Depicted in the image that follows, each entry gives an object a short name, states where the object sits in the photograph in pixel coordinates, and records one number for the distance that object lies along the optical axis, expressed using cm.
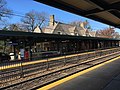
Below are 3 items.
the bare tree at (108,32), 5681
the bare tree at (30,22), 3554
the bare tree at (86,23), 5065
